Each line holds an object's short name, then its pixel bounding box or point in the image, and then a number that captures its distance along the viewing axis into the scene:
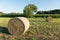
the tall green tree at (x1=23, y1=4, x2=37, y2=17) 13.88
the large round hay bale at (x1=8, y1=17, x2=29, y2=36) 3.06
